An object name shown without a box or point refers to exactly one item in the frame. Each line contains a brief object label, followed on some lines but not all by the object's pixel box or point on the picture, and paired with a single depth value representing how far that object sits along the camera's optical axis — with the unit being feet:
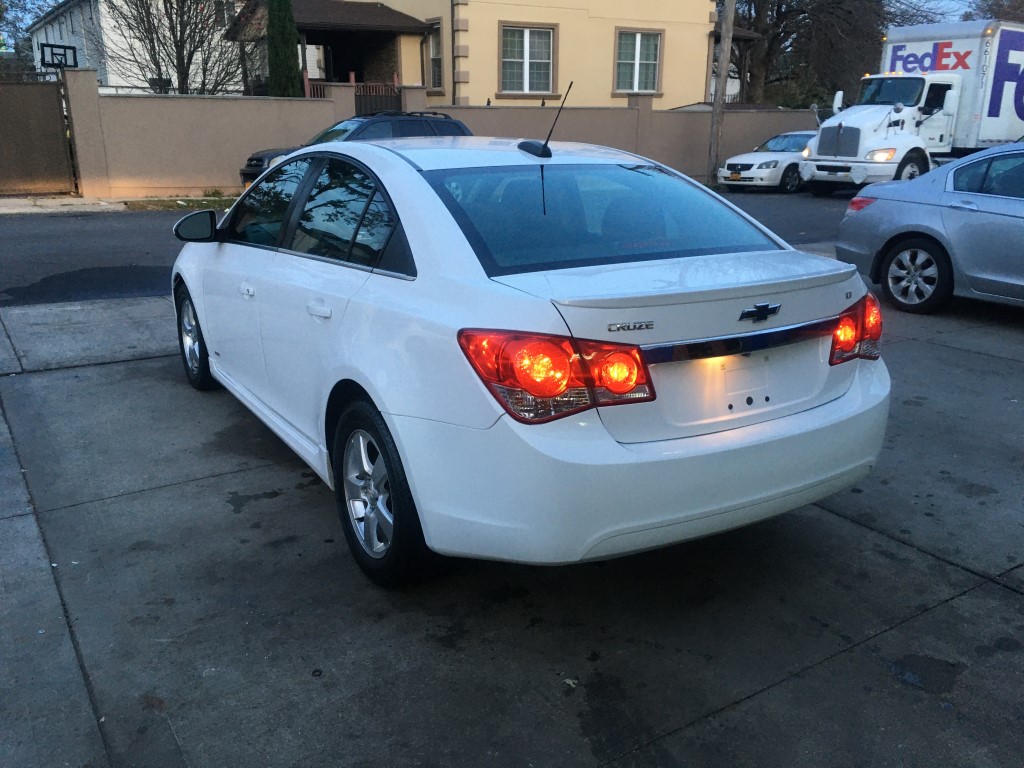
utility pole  72.79
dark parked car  44.39
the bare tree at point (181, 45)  67.97
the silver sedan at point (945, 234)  24.39
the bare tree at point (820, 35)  114.73
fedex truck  64.90
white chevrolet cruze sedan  9.34
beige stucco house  81.92
